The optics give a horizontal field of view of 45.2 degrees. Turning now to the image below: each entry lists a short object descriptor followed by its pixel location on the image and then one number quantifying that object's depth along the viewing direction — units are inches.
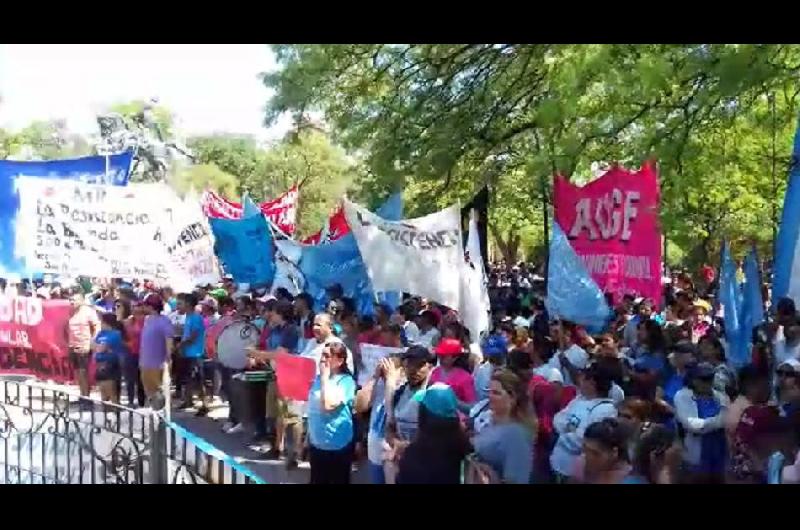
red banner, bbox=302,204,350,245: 541.5
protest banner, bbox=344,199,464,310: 305.6
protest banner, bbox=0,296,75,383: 320.5
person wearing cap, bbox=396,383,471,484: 204.2
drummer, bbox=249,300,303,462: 333.0
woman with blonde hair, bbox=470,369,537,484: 201.6
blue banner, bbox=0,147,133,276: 307.3
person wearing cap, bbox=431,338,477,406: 251.0
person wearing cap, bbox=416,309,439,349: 332.9
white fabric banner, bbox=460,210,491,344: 307.3
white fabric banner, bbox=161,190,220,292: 302.7
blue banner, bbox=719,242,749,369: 313.9
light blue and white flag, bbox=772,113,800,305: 317.7
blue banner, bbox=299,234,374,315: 435.8
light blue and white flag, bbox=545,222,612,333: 316.8
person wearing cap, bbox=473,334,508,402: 265.6
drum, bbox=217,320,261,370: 393.7
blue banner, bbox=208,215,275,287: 472.4
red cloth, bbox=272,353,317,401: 297.6
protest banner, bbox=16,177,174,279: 289.9
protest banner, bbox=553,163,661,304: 344.2
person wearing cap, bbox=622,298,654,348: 372.4
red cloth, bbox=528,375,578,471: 235.0
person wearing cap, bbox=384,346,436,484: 228.2
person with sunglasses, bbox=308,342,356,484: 243.9
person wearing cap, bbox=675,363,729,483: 232.2
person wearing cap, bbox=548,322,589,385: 271.1
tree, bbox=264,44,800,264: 322.0
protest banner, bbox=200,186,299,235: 711.7
